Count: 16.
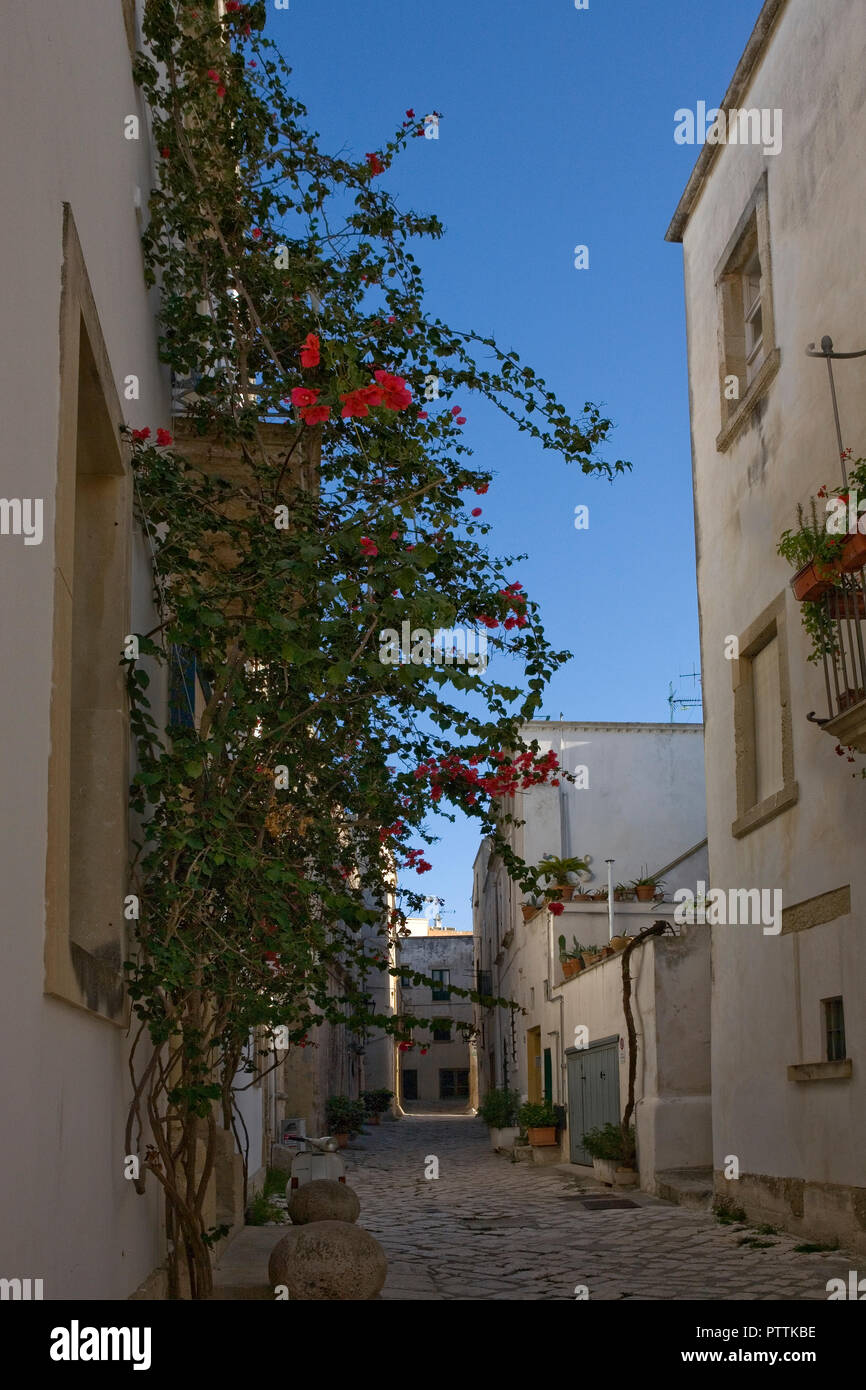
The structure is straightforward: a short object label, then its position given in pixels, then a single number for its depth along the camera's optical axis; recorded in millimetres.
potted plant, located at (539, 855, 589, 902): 21502
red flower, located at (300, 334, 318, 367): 4786
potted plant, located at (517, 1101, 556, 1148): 21125
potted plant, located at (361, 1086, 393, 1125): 39156
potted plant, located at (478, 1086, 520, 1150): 23984
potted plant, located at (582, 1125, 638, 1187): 15523
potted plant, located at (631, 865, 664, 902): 21062
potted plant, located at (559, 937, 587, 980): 21234
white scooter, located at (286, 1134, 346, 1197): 10680
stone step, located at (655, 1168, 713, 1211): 12719
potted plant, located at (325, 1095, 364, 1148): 25000
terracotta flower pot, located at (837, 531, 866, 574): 7895
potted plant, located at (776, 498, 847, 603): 8164
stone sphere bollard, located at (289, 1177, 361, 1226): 9383
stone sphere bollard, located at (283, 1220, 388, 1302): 6648
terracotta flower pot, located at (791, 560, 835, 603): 8266
